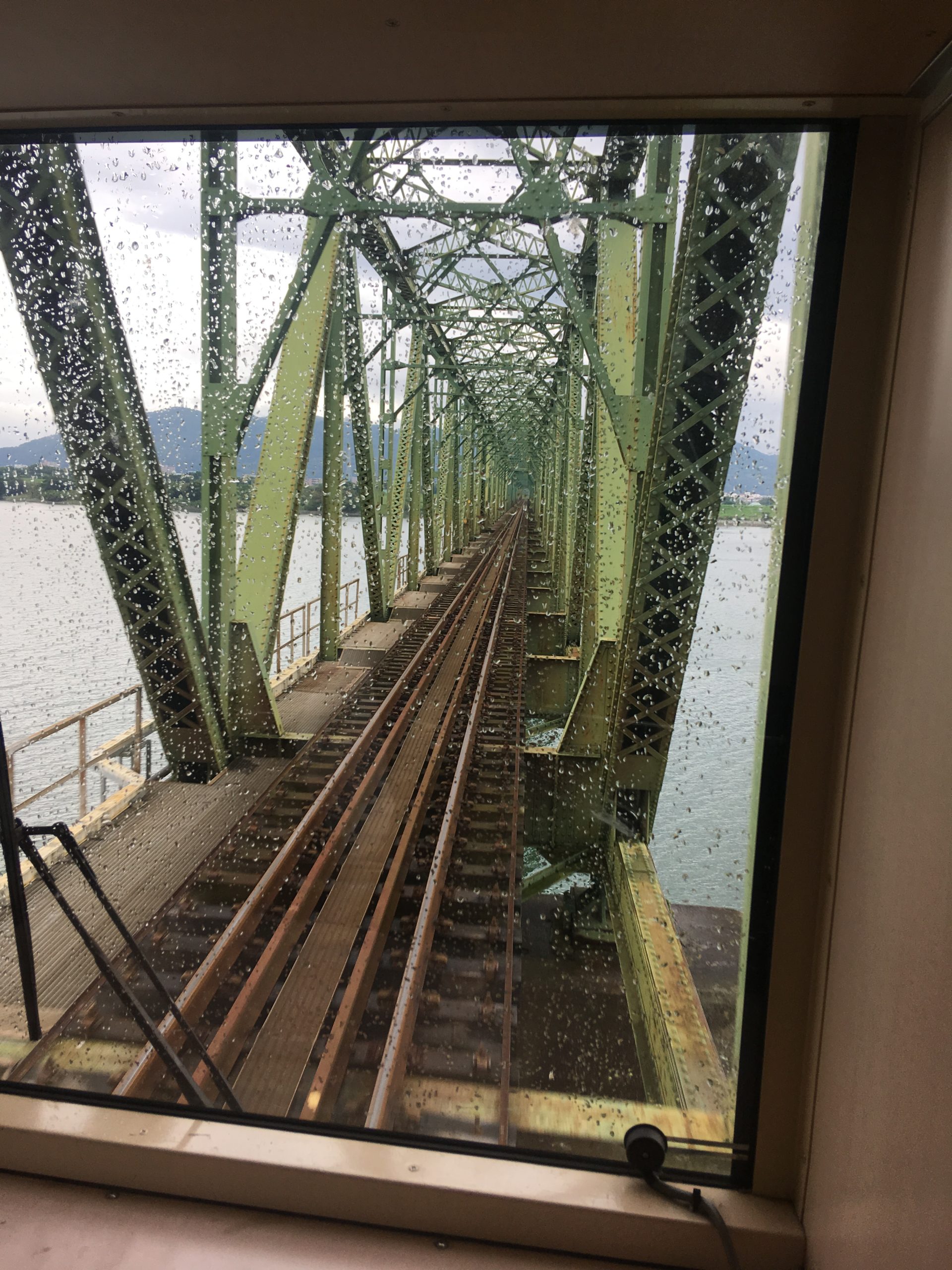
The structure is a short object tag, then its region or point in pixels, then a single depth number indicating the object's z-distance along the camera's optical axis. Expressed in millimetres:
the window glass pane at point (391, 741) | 1567
